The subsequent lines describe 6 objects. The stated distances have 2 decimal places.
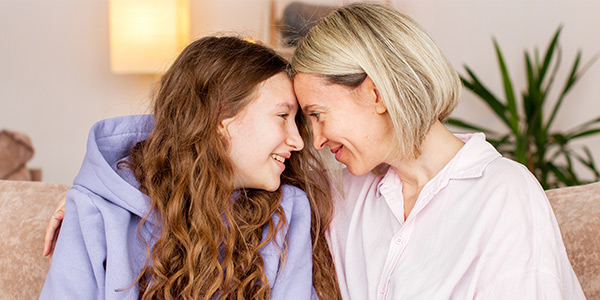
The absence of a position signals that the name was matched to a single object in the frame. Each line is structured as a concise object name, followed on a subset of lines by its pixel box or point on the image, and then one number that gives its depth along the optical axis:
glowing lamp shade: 3.12
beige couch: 1.47
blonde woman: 1.28
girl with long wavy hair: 1.36
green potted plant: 2.82
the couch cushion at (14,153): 2.94
